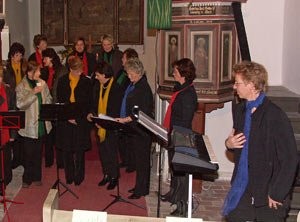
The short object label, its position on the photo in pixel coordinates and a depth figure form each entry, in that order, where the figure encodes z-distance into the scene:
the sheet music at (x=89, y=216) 2.77
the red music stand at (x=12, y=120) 5.66
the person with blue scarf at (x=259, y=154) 3.89
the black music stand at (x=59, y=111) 6.11
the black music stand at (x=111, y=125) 5.65
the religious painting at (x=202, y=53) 6.96
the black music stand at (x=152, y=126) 4.59
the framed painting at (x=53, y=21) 14.17
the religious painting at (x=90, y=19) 13.80
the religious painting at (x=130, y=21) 13.52
